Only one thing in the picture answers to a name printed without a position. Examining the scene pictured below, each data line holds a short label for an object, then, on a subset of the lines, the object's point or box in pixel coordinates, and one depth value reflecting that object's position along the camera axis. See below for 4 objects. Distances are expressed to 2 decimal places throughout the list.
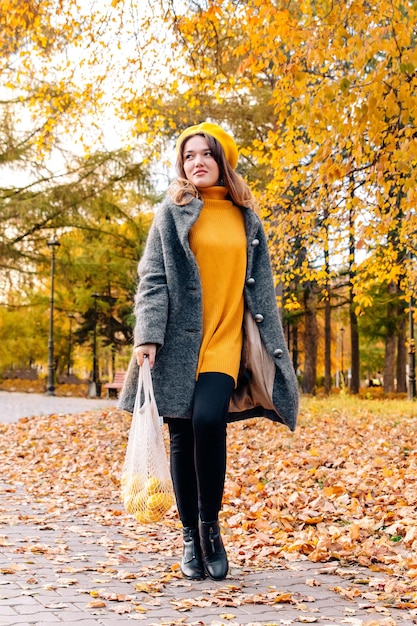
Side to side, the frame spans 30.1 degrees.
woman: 3.65
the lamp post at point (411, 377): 21.40
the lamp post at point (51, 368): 27.02
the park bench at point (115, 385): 25.19
